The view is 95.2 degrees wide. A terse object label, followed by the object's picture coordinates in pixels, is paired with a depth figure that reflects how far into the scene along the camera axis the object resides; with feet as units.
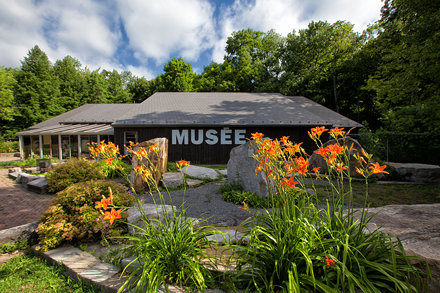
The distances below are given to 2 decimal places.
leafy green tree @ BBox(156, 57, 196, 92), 86.79
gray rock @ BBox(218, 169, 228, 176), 25.73
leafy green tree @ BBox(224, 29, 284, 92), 78.48
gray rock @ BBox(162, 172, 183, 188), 20.13
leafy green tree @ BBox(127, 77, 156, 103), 104.55
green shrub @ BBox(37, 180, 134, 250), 7.97
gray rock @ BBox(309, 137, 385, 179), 23.17
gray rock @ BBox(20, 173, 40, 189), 21.33
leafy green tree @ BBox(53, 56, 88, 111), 94.46
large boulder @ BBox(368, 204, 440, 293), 5.10
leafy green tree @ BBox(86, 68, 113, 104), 100.07
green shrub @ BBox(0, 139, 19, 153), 64.75
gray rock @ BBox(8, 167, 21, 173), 27.53
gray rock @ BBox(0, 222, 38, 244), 9.00
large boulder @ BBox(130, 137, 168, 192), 18.43
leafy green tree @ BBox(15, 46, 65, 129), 82.33
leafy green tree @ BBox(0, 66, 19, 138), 76.02
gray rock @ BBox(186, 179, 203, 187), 20.57
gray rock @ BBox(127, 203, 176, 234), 8.82
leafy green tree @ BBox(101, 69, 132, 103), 108.37
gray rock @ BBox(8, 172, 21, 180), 24.77
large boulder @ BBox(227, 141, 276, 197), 15.57
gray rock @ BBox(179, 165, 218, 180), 23.58
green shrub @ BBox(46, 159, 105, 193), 17.38
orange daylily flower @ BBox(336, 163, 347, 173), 5.59
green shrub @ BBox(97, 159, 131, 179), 22.68
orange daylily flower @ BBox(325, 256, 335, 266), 4.73
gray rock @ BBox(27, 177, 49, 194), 18.76
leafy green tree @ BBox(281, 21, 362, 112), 67.51
